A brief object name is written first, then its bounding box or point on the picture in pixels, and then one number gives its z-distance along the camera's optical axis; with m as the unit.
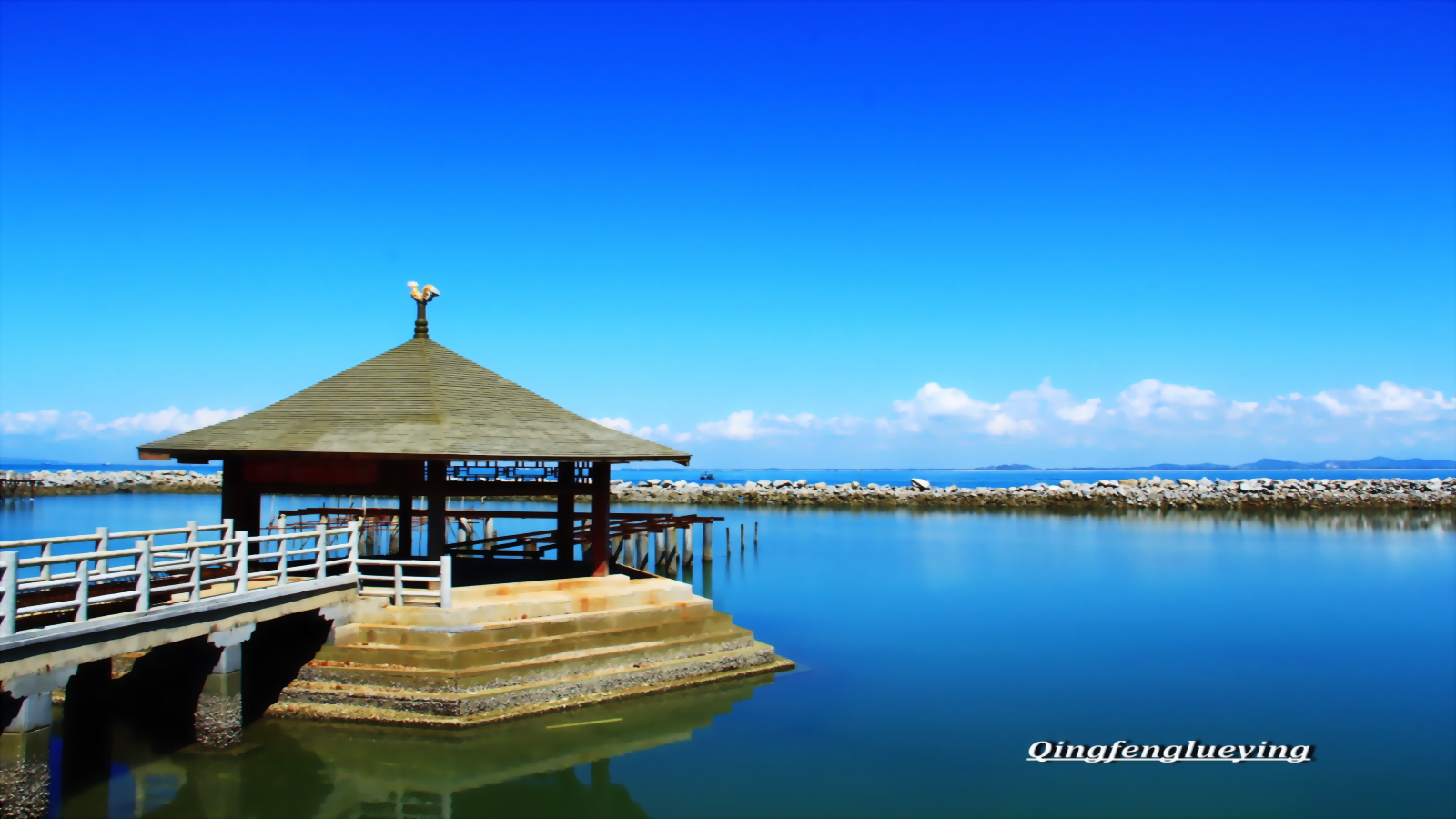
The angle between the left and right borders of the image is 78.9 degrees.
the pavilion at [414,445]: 14.02
